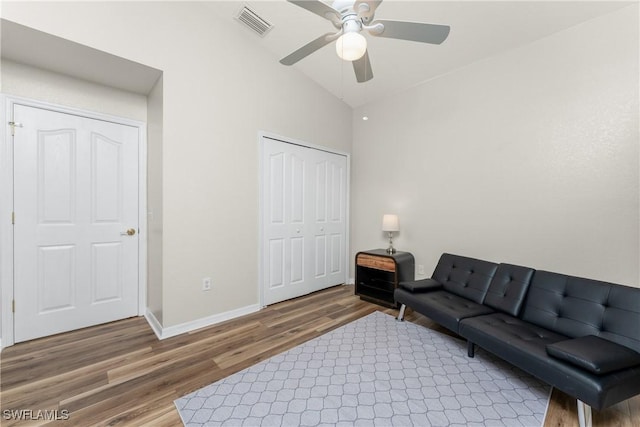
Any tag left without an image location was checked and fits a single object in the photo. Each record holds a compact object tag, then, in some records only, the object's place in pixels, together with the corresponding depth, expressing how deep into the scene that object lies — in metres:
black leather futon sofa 1.46
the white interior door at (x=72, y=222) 2.38
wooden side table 3.33
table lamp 3.59
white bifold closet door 3.35
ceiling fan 1.55
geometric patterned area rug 1.57
